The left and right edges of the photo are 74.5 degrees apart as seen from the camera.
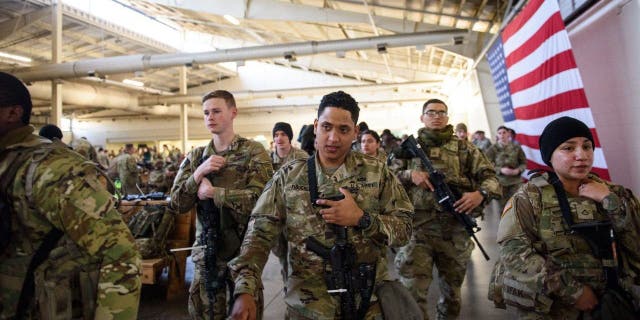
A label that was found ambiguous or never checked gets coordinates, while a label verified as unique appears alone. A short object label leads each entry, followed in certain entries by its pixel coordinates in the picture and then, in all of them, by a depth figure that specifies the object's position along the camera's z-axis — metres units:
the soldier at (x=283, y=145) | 4.52
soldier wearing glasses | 3.00
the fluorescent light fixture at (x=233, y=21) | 12.60
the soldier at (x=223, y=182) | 2.51
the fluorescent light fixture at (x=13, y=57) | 11.48
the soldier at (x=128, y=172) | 8.84
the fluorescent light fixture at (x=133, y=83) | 15.51
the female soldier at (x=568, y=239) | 1.74
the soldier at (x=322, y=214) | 1.64
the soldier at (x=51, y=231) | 1.35
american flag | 3.24
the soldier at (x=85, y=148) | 6.43
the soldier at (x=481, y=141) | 8.06
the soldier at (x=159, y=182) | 6.84
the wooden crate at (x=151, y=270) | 3.93
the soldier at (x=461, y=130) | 7.81
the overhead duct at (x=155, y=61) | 10.68
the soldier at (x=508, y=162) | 6.57
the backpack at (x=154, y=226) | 4.26
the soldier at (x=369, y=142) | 4.56
